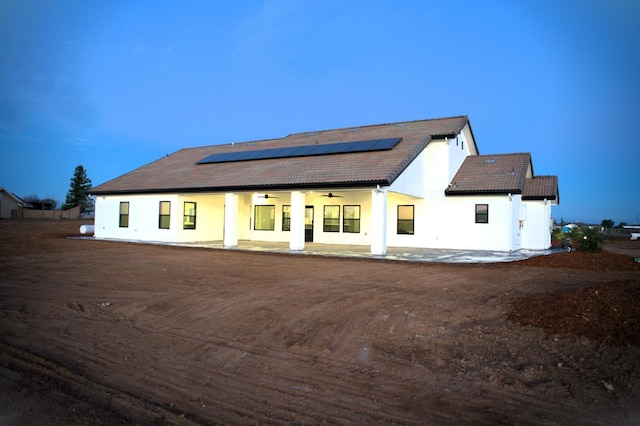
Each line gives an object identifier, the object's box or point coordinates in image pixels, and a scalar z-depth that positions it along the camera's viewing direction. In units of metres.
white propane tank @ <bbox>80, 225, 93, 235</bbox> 27.22
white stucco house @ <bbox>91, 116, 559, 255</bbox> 18.58
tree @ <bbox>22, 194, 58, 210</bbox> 74.62
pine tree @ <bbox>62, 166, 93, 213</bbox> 67.12
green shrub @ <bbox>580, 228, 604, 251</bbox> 17.77
